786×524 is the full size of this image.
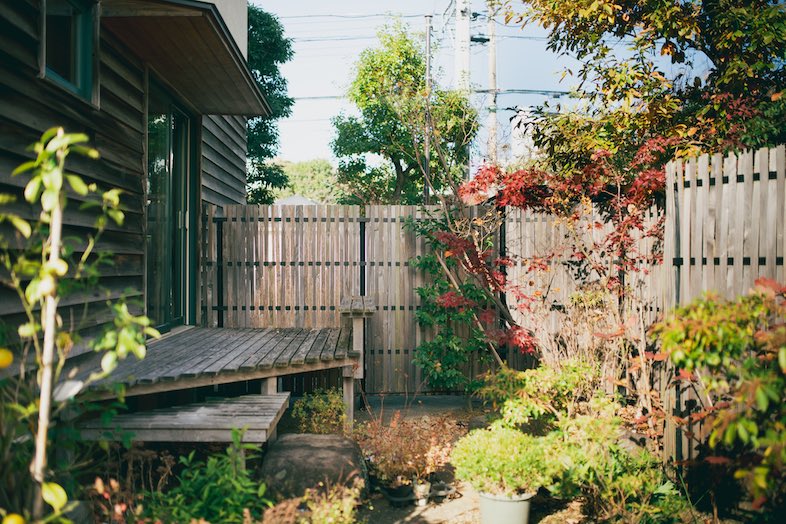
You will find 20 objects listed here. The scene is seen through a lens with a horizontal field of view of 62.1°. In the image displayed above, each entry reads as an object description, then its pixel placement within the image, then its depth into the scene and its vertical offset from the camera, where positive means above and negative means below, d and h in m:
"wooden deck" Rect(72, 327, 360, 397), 4.40 -0.83
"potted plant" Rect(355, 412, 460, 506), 4.27 -1.36
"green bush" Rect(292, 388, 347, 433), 5.66 -1.43
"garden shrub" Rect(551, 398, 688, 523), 3.69 -1.30
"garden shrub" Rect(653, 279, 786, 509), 2.26 -0.41
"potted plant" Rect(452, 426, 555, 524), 3.67 -1.25
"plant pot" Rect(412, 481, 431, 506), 4.27 -1.54
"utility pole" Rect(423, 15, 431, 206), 15.88 +4.55
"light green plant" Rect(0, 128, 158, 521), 2.14 -0.27
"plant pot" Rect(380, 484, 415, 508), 4.24 -1.56
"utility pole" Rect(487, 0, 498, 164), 18.77 +5.66
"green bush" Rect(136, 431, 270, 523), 3.07 -1.18
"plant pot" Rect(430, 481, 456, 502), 4.33 -1.57
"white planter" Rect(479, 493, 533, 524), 3.68 -1.43
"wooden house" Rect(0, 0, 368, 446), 3.71 +0.99
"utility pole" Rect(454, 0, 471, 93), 17.66 +5.98
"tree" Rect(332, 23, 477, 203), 17.62 +3.42
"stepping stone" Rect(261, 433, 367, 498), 3.92 -1.30
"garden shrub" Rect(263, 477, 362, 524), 3.03 -1.26
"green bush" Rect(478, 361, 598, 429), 4.39 -0.94
